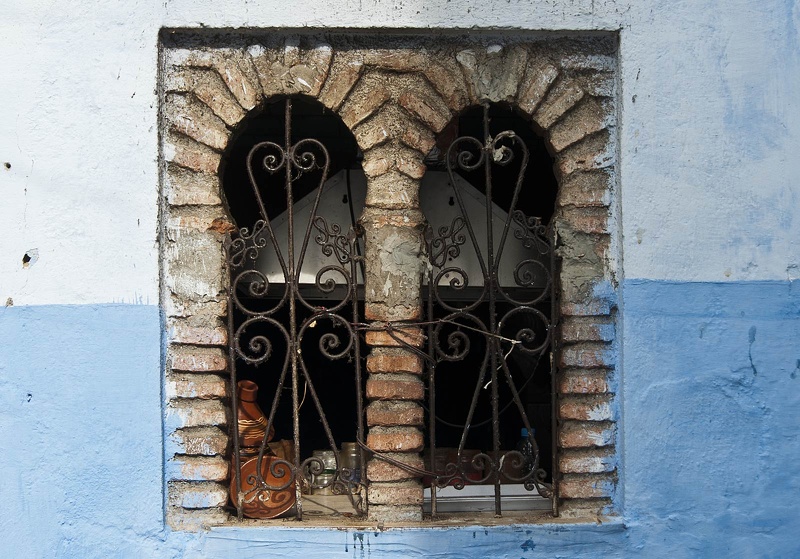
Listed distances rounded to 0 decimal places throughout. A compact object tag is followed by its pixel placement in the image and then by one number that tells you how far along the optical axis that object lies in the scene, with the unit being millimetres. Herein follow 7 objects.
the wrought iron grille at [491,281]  3176
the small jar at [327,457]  3631
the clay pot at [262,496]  3262
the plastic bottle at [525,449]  3516
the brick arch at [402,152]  3191
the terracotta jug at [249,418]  3346
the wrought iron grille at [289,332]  3162
